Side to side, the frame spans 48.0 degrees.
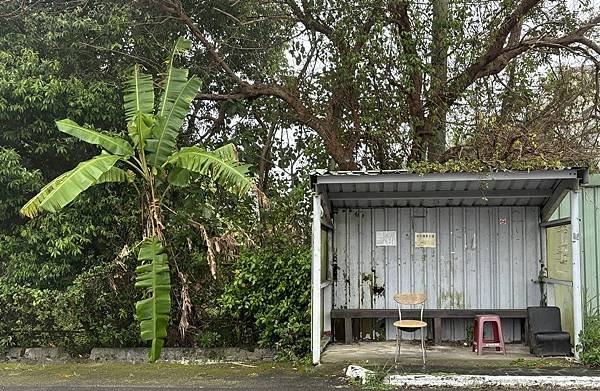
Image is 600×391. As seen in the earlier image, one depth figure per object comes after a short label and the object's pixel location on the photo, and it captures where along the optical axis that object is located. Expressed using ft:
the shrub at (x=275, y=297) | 31.86
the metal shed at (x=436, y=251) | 34.88
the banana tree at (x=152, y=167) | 27.58
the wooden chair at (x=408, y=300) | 30.27
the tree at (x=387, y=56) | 37.35
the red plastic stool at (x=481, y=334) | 31.32
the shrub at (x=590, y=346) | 27.96
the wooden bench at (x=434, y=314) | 34.22
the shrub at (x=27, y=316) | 33.81
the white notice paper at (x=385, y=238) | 35.83
